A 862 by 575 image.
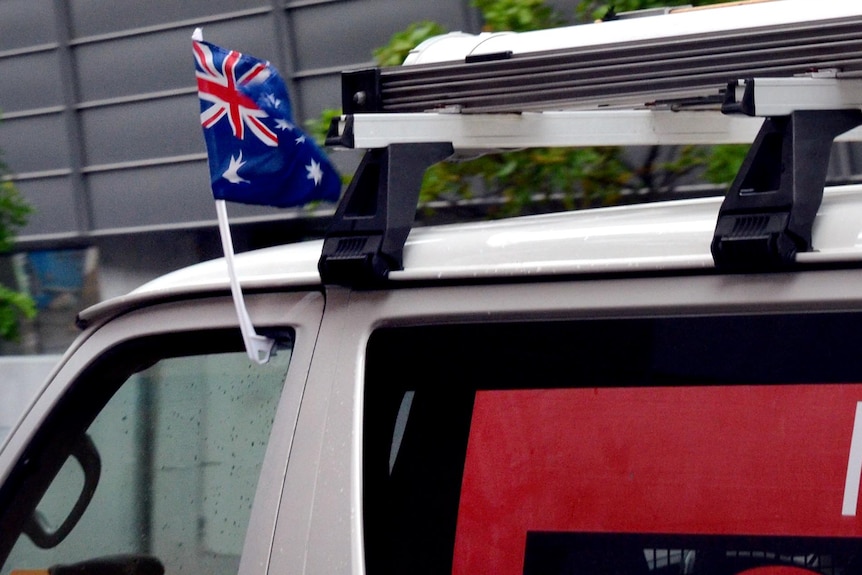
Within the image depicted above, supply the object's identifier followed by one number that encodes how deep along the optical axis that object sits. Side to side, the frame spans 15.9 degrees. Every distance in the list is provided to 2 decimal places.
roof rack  4.28
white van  4.27
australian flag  4.51
